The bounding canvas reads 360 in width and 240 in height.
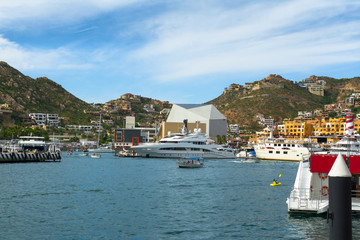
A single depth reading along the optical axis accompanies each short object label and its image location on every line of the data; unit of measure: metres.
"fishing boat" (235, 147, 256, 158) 113.69
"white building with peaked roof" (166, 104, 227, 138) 199.31
